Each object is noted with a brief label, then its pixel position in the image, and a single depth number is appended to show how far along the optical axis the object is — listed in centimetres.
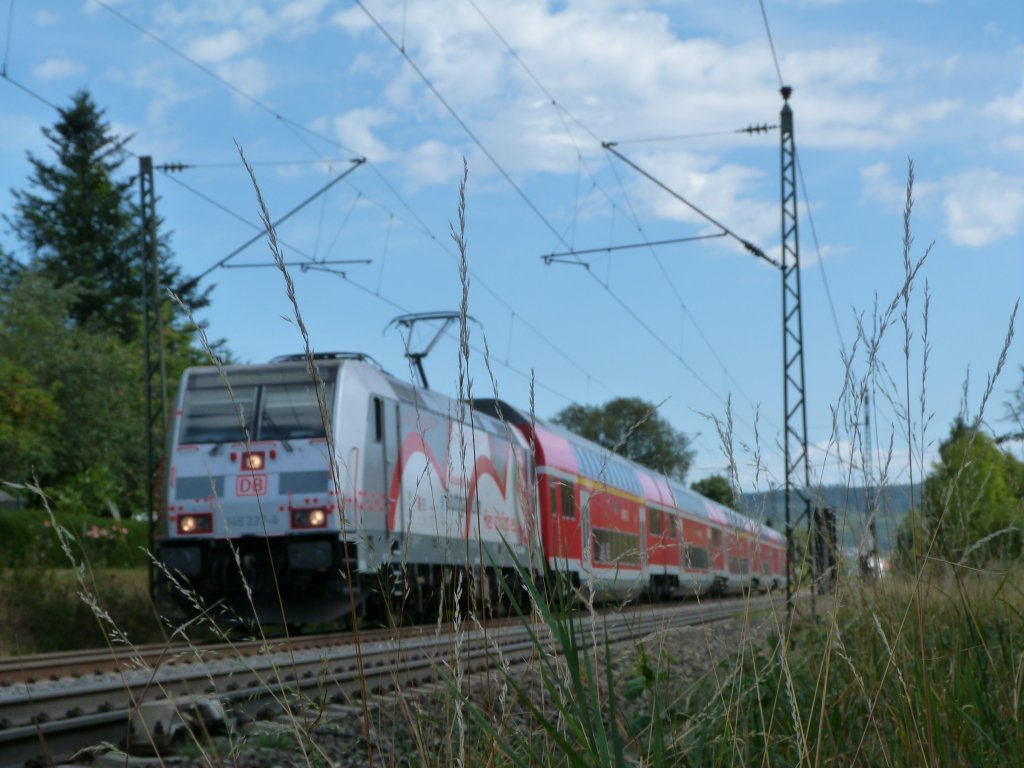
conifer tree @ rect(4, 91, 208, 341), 5209
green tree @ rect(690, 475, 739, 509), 7080
